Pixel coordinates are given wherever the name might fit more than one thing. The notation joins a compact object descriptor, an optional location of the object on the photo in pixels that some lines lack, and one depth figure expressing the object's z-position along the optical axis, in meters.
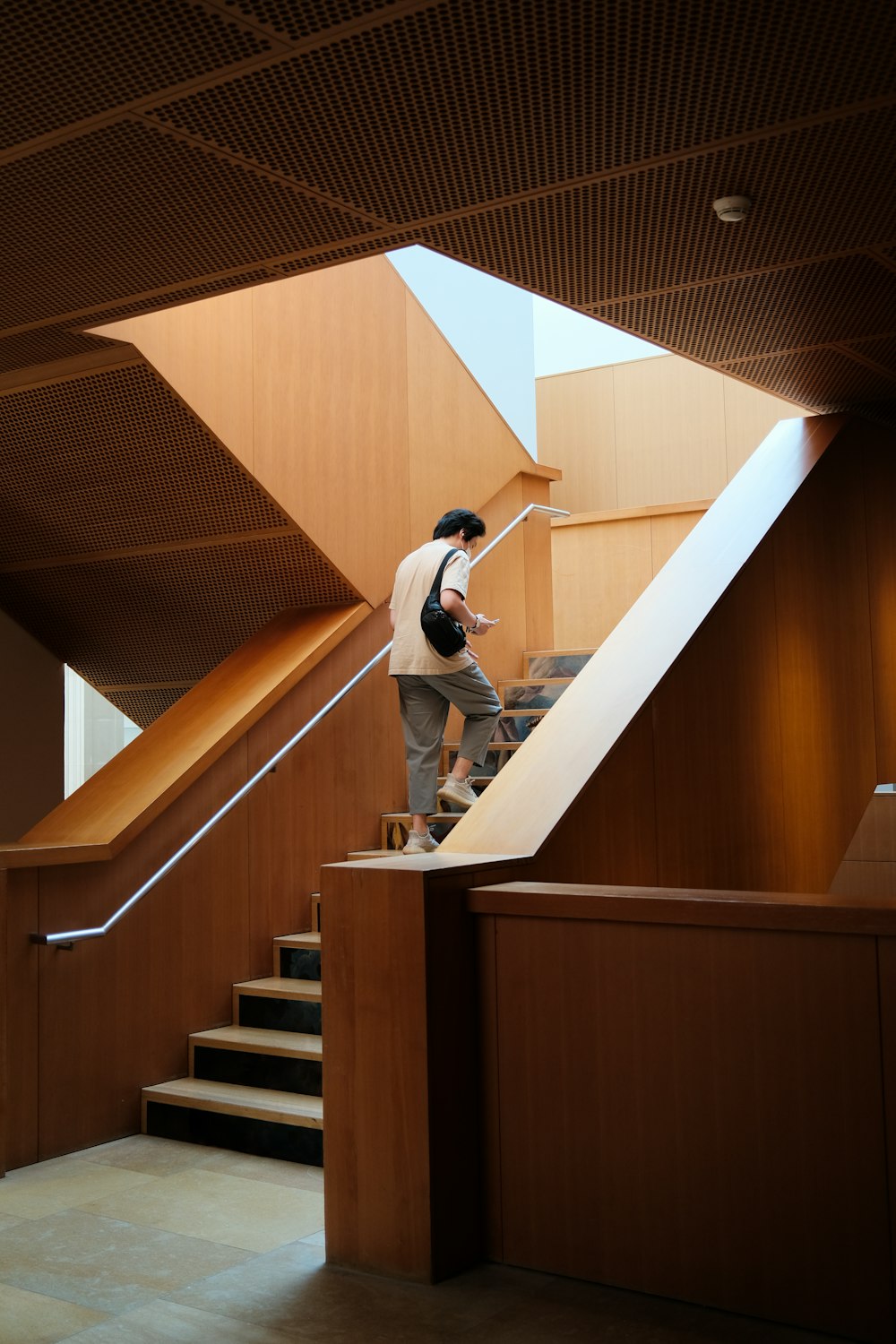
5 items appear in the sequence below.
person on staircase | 5.78
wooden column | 3.46
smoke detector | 3.66
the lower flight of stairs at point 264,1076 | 4.75
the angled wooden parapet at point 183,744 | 5.14
